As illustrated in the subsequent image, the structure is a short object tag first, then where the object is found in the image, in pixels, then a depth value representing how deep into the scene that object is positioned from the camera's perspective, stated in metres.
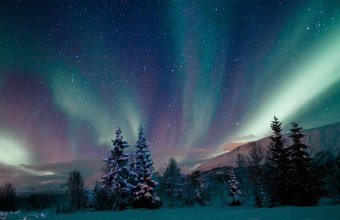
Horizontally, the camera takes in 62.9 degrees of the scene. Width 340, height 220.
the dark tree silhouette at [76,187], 65.00
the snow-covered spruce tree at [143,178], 44.31
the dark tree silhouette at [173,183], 73.19
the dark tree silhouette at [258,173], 41.13
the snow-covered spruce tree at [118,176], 45.62
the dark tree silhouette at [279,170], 38.88
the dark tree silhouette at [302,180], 36.53
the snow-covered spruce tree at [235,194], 60.75
